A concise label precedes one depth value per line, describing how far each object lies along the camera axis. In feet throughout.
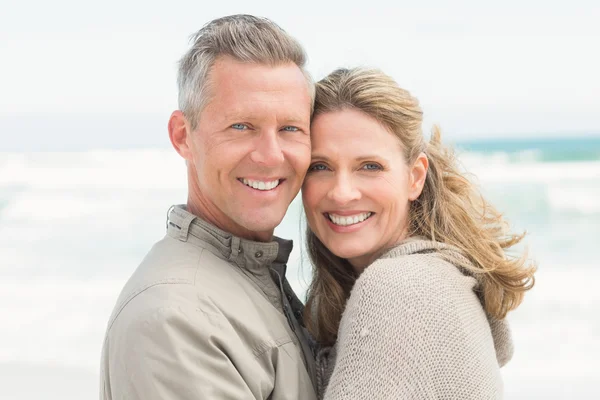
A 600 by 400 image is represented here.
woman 5.42
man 5.27
